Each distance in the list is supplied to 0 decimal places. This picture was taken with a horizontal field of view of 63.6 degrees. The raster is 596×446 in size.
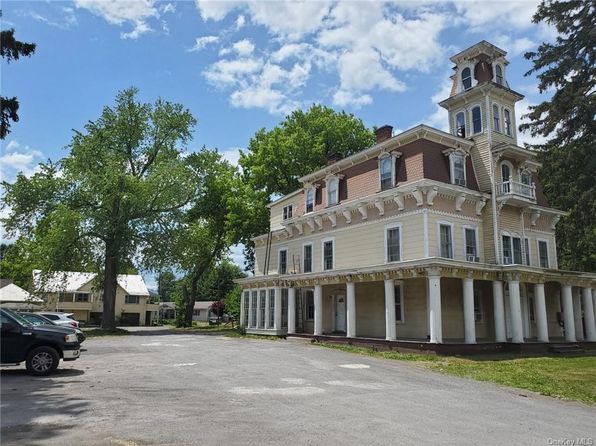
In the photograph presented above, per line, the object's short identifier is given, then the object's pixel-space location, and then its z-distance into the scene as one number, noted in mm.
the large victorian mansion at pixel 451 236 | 22344
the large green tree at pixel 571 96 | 21781
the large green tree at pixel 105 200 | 35938
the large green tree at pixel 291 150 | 41000
